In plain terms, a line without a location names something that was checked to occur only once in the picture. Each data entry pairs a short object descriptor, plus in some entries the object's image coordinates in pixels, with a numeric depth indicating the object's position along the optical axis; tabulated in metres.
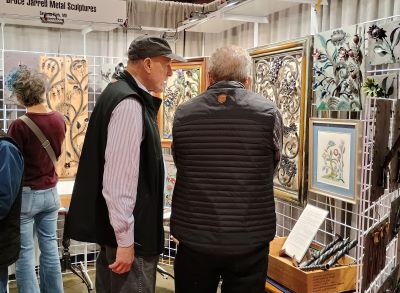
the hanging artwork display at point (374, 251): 1.48
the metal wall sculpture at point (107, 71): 3.59
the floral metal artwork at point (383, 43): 1.77
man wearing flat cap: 1.35
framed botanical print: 1.91
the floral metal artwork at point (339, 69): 1.95
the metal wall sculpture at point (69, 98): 3.37
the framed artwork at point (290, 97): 2.29
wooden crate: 1.90
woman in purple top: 2.36
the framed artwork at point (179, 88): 3.27
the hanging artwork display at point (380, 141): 1.45
